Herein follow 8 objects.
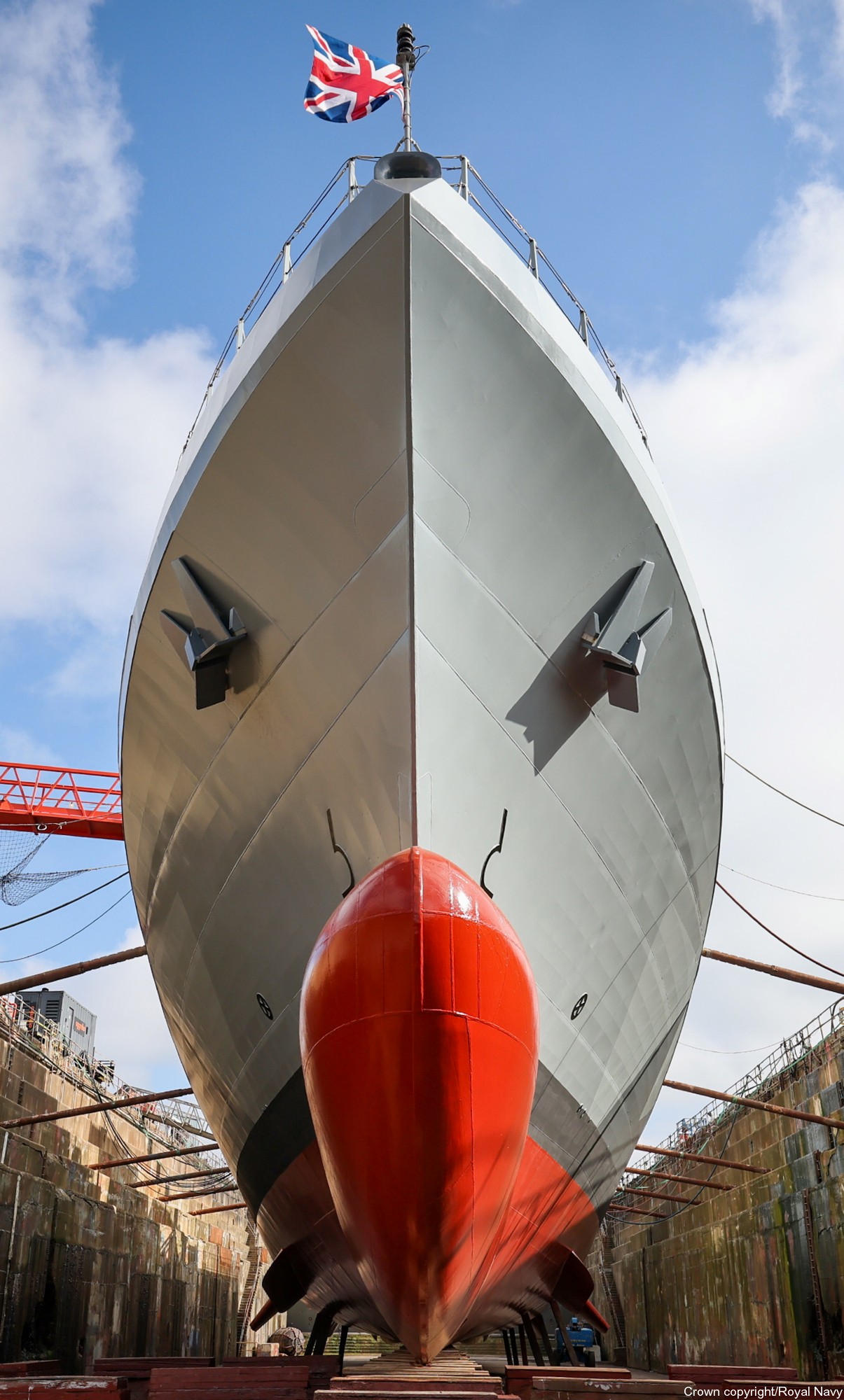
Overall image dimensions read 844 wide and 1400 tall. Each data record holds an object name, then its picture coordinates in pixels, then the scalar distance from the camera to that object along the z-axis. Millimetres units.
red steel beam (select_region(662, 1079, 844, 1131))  11406
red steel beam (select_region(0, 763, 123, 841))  19641
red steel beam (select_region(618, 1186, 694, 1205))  18609
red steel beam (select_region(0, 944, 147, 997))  9844
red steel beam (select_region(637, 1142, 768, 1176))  15047
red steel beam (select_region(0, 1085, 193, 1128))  11547
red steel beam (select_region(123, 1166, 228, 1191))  15820
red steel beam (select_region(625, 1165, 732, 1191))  16203
